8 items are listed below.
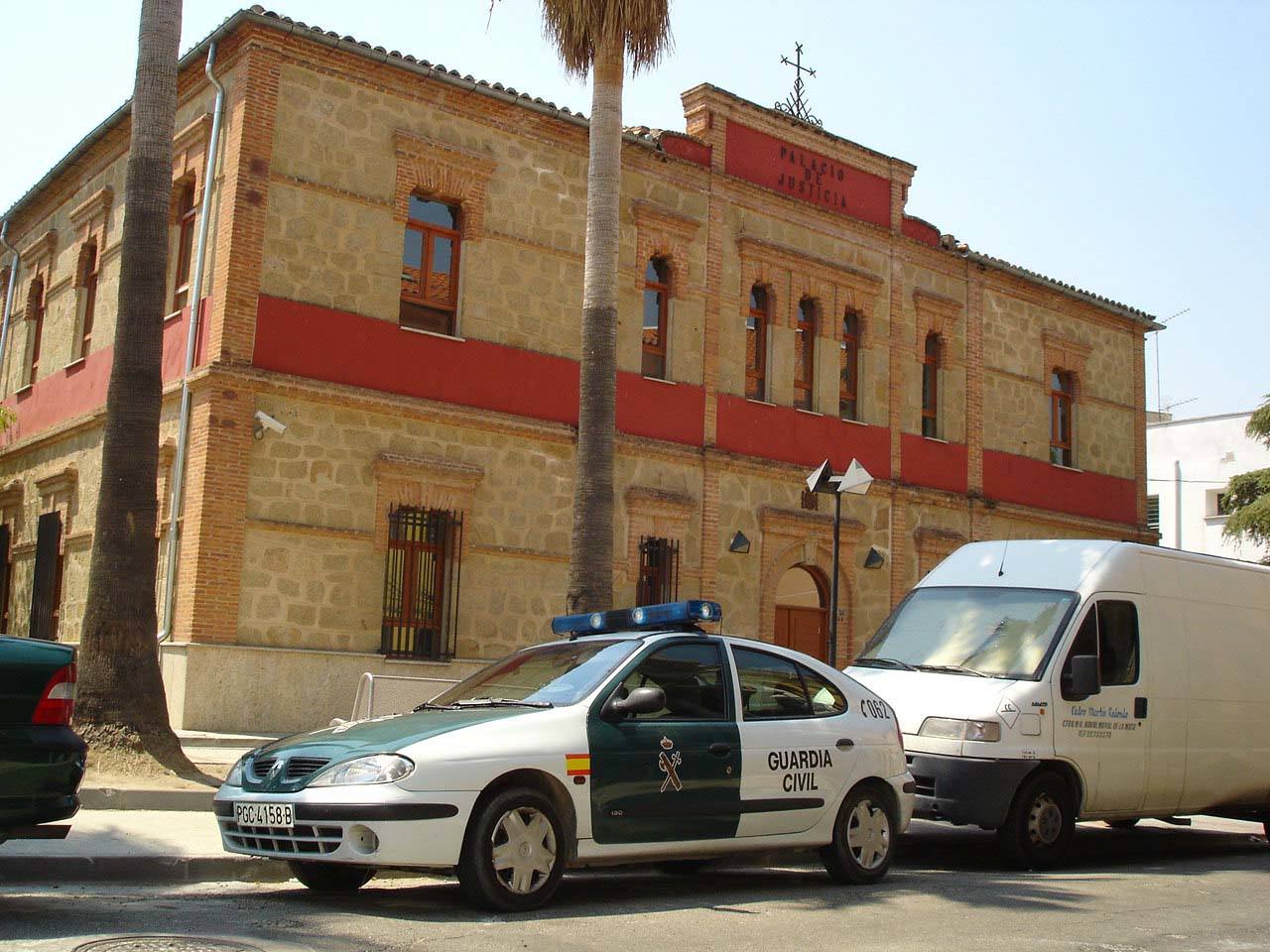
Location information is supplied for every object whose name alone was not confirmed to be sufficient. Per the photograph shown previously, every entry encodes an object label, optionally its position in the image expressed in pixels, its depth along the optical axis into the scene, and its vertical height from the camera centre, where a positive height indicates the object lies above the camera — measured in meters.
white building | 47.81 +8.40
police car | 7.14 -0.49
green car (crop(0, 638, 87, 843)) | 6.61 -0.38
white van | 10.34 +0.17
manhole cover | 6.09 -1.23
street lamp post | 15.68 +2.49
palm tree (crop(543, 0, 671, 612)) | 14.05 +4.66
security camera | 17.42 +3.10
